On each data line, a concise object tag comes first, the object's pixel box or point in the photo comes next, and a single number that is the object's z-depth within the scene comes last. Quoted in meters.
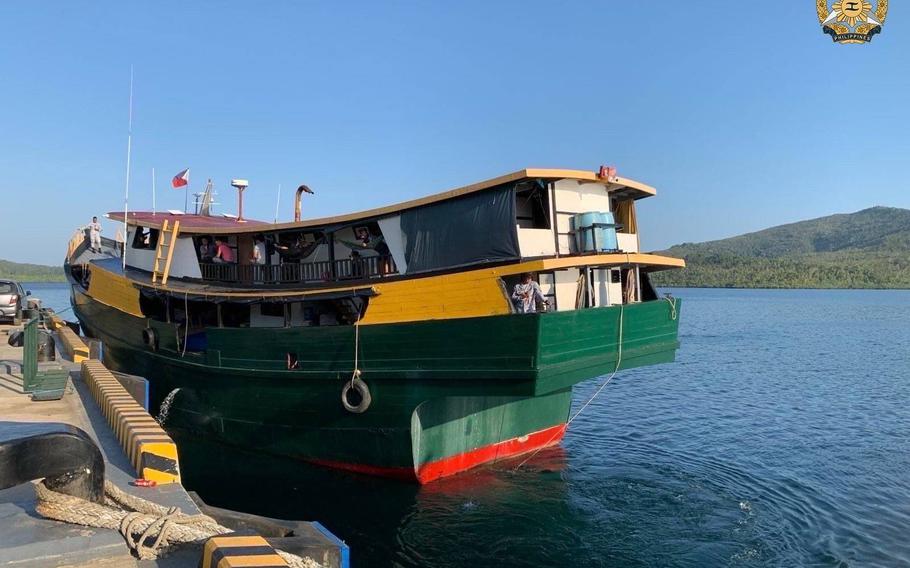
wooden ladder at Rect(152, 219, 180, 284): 12.54
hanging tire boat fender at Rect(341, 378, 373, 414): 9.88
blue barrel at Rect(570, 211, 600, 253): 9.06
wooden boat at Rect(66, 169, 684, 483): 8.74
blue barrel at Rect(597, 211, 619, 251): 9.00
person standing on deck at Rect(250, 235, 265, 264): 12.05
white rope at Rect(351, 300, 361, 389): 9.84
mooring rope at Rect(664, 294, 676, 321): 10.26
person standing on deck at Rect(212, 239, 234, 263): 12.57
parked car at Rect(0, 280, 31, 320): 18.81
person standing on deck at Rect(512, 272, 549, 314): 8.59
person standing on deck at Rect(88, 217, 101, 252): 18.31
